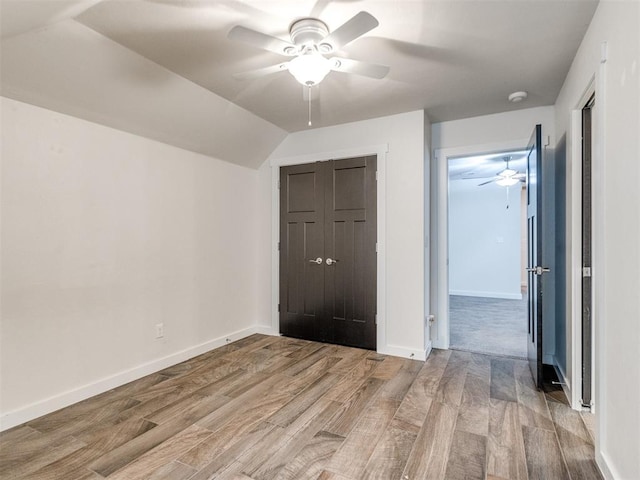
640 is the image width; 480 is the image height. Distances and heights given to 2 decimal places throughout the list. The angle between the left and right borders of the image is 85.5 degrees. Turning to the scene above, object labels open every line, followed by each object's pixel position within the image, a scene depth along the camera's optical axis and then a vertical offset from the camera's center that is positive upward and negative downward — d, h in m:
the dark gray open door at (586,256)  2.34 -0.08
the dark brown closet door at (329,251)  3.64 -0.08
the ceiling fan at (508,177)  5.58 +1.13
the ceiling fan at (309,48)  1.76 +1.07
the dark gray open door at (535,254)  2.63 -0.08
